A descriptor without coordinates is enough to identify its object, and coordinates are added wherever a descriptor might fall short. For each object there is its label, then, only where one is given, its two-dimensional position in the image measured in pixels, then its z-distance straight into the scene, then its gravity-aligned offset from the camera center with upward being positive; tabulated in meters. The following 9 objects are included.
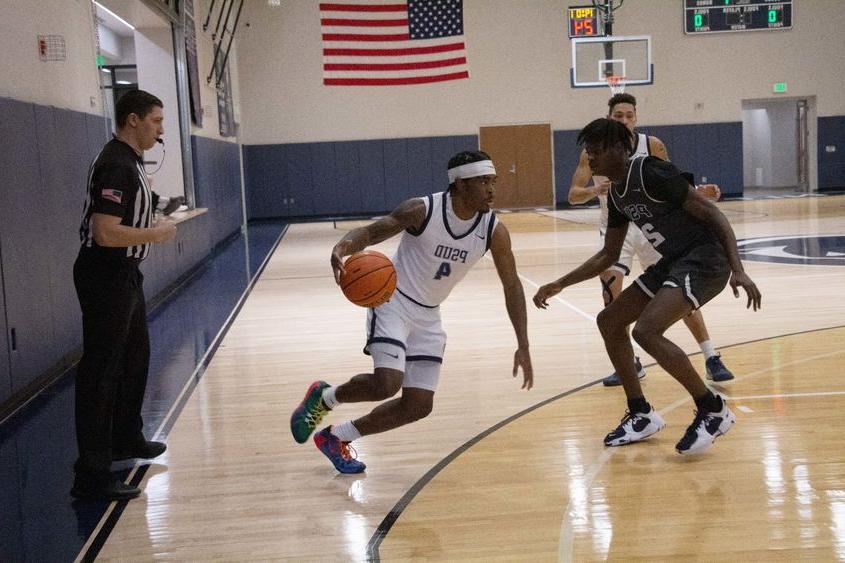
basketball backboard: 21.98 +2.24
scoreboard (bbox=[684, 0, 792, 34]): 24.09 +3.48
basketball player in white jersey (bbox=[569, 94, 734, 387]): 5.80 -0.59
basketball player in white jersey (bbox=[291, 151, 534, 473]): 4.09 -0.56
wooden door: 25.38 +0.04
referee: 4.05 -0.37
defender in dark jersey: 4.29 -0.54
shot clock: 21.67 +3.17
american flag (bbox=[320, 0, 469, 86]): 19.73 +2.72
